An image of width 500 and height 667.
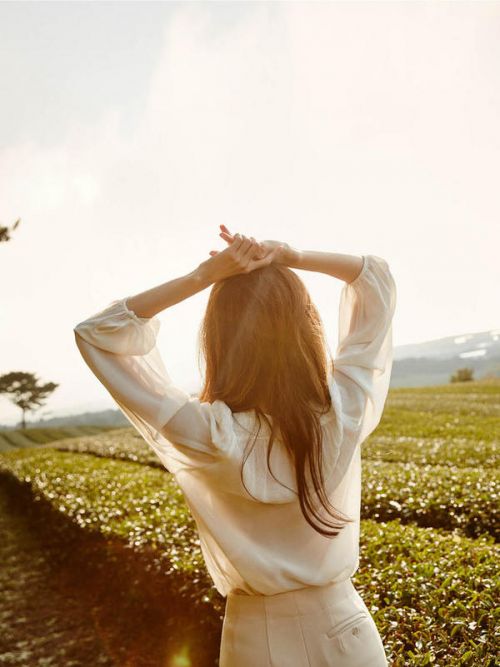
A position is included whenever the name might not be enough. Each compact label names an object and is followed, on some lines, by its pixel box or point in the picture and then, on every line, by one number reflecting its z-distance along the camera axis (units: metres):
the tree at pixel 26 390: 53.31
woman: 1.79
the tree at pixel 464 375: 36.34
